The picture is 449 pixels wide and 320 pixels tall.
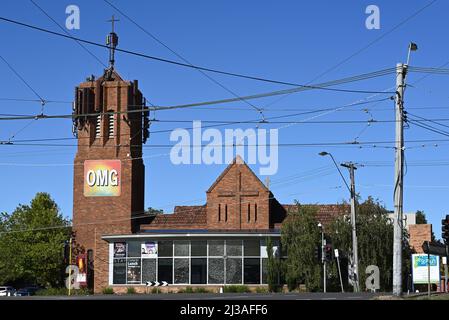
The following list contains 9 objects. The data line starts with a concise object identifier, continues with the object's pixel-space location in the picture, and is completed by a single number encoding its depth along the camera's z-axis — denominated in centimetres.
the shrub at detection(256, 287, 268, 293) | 5918
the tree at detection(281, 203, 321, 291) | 5884
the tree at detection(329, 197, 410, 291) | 5994
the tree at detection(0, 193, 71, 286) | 7488
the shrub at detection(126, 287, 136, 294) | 6091
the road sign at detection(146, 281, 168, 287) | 6184
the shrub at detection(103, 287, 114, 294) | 6170
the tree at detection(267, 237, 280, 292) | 5947
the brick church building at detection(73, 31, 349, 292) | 6200
